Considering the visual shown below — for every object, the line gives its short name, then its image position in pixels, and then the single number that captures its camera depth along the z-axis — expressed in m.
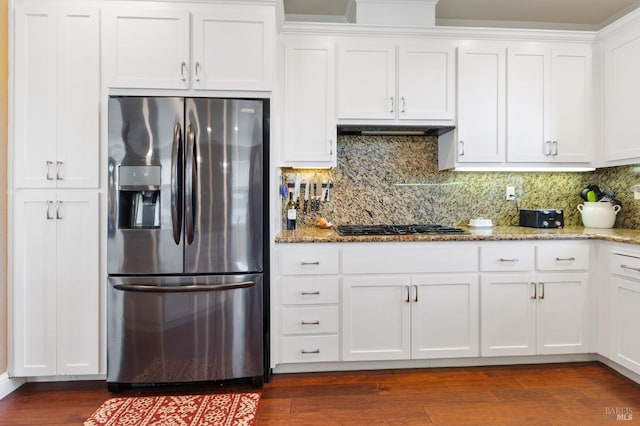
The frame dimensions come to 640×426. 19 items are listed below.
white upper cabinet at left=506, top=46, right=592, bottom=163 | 2.61
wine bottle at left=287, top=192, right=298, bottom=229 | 2.75
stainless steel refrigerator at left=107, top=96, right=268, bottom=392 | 2.05
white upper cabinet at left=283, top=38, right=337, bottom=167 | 2.50
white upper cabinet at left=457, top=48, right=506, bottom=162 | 2.58
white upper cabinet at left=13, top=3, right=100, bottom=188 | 2.08
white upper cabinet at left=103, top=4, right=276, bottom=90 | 2.11
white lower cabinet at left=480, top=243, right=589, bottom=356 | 2.34
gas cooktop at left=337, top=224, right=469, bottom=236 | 2.42
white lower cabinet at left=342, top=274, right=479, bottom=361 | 2.29
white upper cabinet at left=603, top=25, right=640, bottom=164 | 2.40
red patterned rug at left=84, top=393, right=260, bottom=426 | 1.82
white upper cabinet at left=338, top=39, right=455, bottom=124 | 2.53
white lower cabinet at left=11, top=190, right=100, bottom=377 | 2.09
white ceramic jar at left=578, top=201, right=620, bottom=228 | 2.73
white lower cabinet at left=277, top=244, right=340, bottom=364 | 2.25
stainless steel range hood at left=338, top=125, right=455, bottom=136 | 2.67
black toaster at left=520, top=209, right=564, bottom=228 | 2.74
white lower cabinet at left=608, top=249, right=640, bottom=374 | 2.13
